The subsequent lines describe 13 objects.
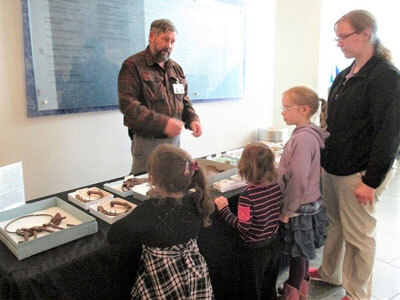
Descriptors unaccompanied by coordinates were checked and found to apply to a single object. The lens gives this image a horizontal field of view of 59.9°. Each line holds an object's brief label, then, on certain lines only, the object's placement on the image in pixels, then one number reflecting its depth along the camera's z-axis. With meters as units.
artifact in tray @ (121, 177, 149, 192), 1.62
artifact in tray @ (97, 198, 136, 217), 1.35
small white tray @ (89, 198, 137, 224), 1.30
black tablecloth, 1.00
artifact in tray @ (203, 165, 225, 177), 1.84
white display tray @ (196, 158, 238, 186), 1.75
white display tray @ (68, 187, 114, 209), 1.43
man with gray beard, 1.94
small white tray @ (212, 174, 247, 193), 1.68
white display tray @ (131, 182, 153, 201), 1.50
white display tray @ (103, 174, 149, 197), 1.57
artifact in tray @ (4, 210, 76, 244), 1.15
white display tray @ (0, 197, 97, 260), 1.07
